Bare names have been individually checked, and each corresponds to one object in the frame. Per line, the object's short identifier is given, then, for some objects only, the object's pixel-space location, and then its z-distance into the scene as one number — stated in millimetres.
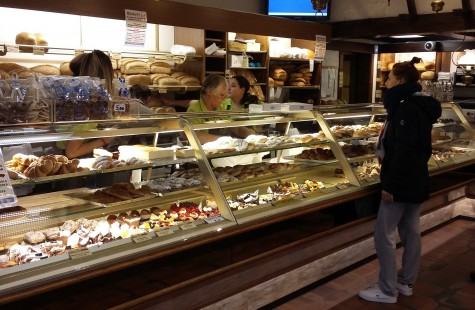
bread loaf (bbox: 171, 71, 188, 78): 6770
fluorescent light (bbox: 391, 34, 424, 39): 9109
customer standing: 3924
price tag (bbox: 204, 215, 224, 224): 3457
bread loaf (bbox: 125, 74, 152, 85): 6266
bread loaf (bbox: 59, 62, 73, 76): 5777
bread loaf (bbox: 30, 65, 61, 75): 5633
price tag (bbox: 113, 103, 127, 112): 3236
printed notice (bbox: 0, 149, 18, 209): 2707
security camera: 9477
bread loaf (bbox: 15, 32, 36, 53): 5336
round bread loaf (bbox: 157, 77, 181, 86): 6469
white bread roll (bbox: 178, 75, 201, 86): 6723
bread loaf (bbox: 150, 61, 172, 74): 6543
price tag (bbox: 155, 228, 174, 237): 3180
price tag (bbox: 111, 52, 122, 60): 6184
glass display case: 2865
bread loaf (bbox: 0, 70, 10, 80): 4726
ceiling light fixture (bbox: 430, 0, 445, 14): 6859
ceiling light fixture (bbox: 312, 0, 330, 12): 7164
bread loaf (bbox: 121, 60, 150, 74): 6281
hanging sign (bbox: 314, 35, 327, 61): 7487
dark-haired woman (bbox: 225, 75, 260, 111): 5801
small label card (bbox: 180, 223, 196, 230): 3322
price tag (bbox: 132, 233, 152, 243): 3066
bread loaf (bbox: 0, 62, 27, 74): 5249
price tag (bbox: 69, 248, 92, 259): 2764
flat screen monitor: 8078
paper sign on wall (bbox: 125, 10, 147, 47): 4891
